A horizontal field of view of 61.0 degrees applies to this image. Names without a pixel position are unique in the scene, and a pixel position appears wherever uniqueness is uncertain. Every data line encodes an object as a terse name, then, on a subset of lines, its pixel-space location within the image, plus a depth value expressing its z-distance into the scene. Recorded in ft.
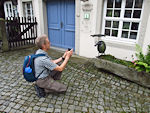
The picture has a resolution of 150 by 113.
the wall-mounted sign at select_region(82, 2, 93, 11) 16.88
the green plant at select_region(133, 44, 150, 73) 11.02
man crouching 8.91
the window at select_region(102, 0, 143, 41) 14.47
